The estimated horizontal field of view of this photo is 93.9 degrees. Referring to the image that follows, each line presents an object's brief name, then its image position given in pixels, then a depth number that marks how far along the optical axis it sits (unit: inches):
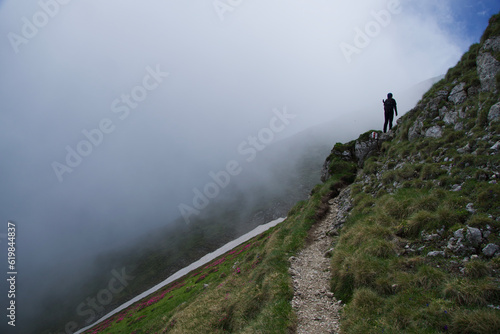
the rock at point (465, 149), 678.1
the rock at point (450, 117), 852.6
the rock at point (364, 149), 1544.4
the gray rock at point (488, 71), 769.6
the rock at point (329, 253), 753.0
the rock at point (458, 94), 889.7
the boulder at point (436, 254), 458.1
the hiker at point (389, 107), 1250.2
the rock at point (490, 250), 400.8
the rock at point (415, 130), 1016.9
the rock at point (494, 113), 665.6
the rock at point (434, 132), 877.2
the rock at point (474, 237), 431.8
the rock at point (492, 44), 816.9
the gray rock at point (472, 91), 844.9
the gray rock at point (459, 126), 786.1
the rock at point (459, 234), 458.0
